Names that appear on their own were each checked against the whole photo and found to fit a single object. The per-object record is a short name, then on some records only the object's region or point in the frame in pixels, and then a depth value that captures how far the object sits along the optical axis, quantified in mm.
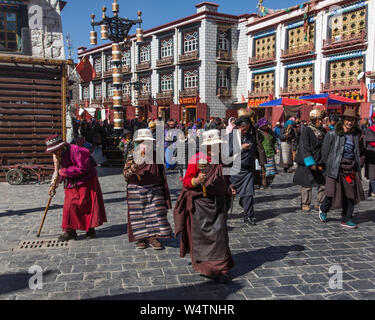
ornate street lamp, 14820
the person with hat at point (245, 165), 6613
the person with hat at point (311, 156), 7070
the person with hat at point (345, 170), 6246
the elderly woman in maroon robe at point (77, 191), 5578
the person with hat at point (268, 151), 9508
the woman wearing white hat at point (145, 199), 5164
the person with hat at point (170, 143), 11539
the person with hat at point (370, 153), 7938
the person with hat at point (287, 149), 12399
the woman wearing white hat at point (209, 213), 4148
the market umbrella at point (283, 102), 17172
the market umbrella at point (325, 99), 15398
